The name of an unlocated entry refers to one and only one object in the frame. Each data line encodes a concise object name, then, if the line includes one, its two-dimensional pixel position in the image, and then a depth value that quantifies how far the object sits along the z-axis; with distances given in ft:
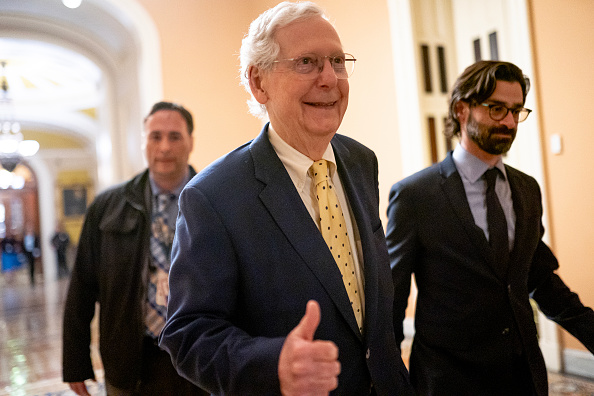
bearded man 5.54
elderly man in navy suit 3.19
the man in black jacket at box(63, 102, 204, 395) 6.54
